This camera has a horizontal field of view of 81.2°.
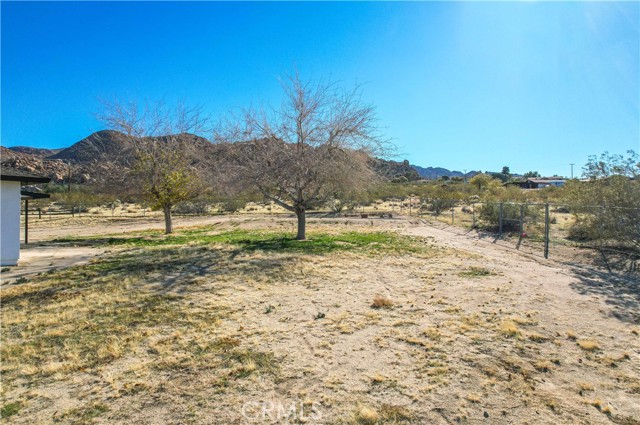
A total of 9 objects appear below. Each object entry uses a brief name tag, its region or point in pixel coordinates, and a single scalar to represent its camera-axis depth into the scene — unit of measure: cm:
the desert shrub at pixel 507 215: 2059
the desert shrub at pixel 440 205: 3442
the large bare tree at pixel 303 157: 1470
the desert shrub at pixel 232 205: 4053
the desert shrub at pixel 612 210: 1166
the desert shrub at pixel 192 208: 3847
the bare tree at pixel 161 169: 1920
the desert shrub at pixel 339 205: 3547
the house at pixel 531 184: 8169
